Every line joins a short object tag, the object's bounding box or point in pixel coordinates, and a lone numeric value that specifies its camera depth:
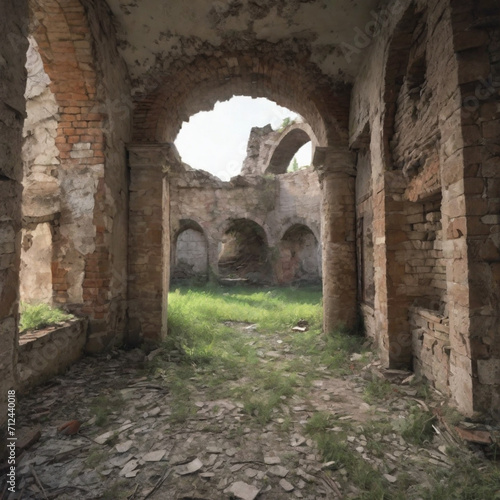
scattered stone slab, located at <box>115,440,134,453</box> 2.38
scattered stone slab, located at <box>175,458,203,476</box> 2.16
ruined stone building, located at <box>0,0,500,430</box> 2.51
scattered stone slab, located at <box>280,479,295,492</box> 2.01
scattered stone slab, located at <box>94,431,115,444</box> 2.48
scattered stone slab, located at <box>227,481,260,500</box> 1.94
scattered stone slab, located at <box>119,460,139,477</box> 2.13
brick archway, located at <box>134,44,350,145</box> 5.23
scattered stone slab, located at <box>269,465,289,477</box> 2.15
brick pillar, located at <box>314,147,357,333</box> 5.56
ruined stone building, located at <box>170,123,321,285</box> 13.70
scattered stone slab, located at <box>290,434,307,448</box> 2.52
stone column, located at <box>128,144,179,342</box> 5.02
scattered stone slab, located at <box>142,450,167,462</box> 2.29
